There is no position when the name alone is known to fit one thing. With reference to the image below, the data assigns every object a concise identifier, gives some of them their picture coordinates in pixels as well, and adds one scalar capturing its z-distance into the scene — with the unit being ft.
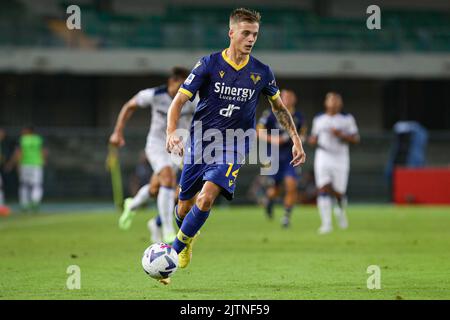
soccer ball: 27.40
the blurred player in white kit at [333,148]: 57.16
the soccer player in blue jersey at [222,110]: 28.71
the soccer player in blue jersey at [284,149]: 58.23
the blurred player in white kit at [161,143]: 42.72
